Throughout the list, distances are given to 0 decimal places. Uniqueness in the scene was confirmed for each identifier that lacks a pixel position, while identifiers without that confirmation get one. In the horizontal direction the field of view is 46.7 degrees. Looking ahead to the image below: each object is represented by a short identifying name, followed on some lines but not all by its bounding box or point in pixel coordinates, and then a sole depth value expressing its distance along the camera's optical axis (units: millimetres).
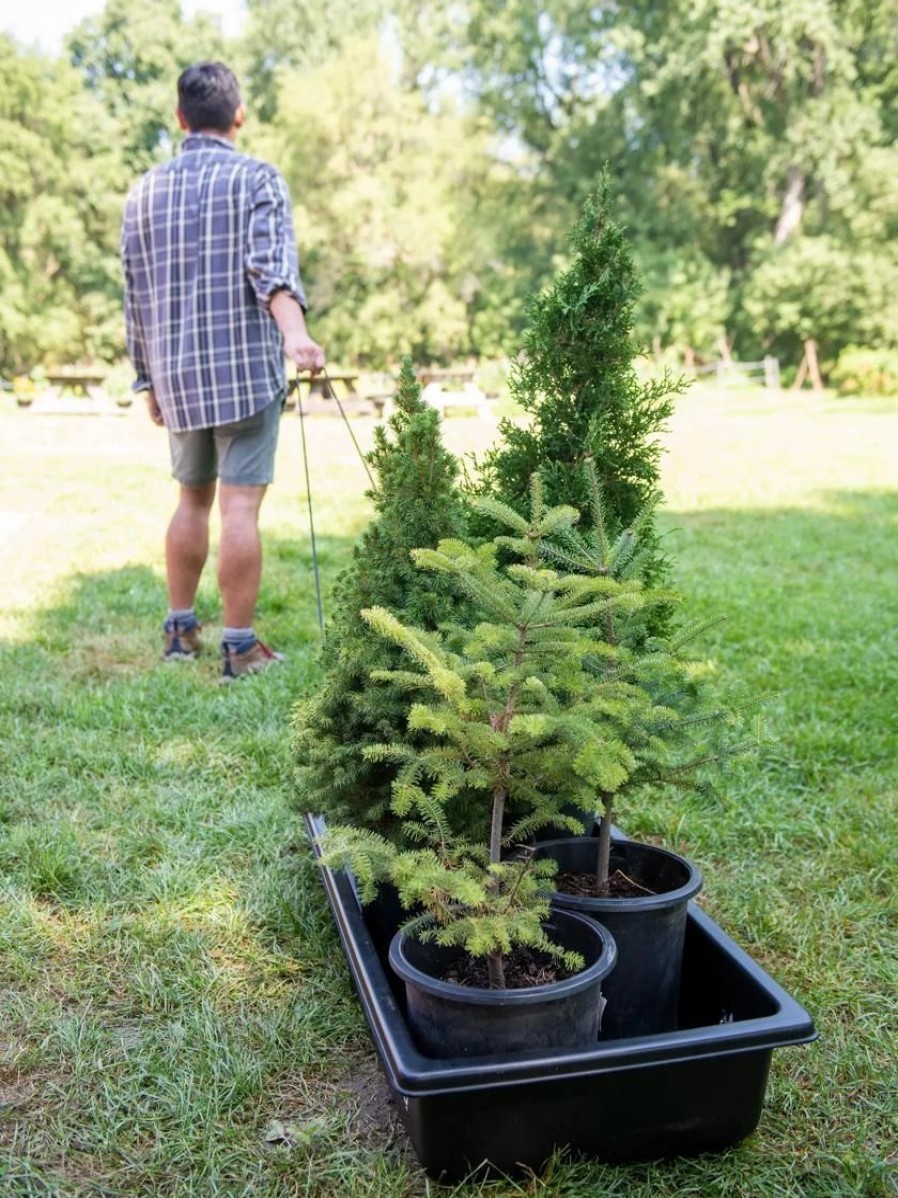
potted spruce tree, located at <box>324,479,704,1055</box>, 1537
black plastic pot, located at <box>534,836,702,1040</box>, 1738
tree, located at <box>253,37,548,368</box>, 31172
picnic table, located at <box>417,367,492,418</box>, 16344
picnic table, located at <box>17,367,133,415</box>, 18328
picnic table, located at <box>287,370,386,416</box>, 16562
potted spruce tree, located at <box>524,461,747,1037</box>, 1761
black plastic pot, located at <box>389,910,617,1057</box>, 1508
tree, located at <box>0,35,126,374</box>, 32156
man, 3725
